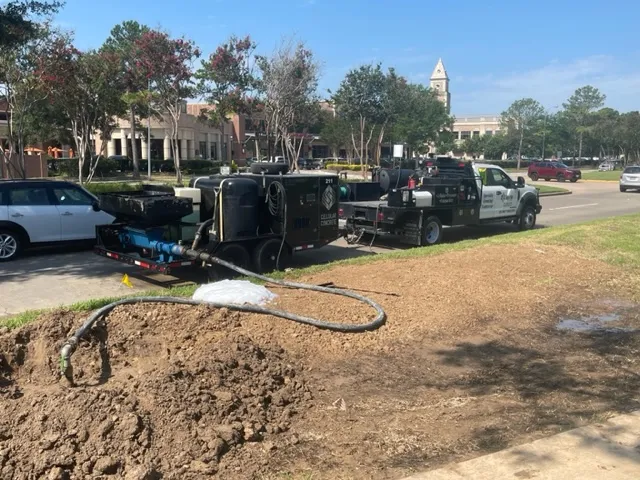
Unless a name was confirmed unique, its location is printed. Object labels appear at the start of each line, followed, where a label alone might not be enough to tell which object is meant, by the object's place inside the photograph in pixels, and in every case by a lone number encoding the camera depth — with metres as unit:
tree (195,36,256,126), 30.12
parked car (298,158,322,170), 60.67
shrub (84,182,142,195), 19.94
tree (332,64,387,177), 34.16
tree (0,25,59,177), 21.71
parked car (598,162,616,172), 82.05
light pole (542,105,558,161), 83.32
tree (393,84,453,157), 60.94
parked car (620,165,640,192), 35.94
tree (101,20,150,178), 29.53
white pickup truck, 13.46
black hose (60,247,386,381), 5.06
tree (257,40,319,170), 29.88
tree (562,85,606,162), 97.38
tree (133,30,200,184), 28.89
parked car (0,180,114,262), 11.28
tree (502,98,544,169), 83.06
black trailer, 9.24
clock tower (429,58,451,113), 165.62
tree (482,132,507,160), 93.06
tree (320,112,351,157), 62.12
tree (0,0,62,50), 14.25
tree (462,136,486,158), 102.48
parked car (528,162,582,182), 48.10
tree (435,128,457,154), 79.00
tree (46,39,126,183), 22.55
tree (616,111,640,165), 86.88
